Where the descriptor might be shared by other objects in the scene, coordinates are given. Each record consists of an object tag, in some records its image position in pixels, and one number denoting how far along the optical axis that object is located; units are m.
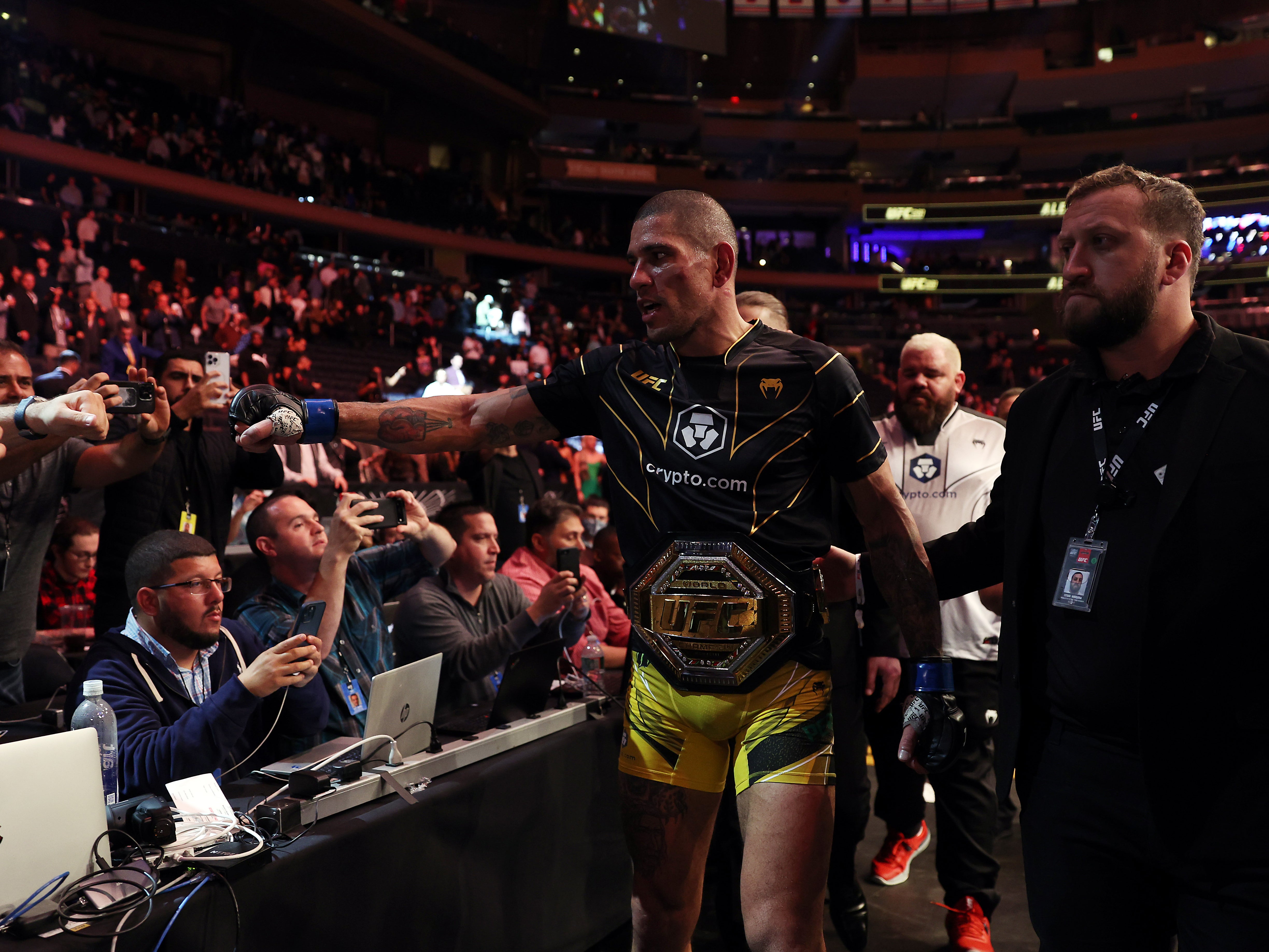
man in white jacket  3.30
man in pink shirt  4.51
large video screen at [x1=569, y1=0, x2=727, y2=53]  24.00
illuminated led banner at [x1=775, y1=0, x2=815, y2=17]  28.42
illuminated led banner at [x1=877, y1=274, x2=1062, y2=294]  21.33
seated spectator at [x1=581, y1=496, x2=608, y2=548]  6.96
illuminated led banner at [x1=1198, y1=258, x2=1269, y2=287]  17.44
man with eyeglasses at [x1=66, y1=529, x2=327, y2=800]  2.30
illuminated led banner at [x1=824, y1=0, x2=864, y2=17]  28.45
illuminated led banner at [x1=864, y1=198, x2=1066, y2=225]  20.91
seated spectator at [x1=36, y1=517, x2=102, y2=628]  4.86
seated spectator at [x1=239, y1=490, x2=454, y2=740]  2.96
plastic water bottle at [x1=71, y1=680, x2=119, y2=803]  2.20
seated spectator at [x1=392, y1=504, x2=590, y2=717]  3.44
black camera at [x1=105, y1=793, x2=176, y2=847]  1.92
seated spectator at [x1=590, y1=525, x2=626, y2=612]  5.18
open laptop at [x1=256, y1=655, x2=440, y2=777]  2.42
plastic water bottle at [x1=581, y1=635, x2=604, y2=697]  3.40
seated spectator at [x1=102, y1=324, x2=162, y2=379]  9.10
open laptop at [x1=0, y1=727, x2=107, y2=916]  1.67
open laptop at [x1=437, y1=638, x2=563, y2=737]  2.88
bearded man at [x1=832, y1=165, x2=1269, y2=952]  1.53
